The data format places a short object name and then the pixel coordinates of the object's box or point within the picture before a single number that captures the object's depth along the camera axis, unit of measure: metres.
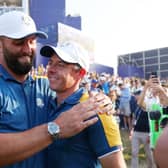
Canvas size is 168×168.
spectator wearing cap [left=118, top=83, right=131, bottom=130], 14.97
